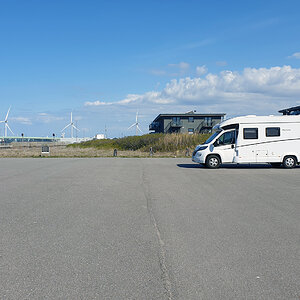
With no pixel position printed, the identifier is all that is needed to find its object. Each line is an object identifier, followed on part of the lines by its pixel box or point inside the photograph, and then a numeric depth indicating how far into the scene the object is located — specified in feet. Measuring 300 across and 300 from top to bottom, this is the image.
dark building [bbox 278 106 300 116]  148.87
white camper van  62.69
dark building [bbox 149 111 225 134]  224.12
